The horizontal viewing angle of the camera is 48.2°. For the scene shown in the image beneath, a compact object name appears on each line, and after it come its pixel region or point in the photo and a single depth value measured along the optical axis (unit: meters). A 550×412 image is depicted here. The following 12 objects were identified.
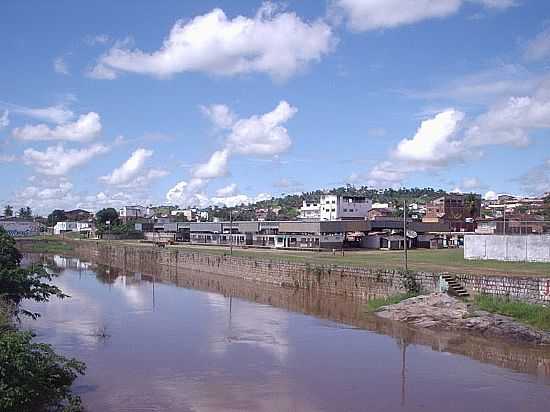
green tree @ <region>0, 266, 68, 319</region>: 22.30
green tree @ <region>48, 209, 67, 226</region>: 184.20
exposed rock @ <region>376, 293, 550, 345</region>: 25.08
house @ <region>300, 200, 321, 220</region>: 131.25
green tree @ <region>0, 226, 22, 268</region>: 23.58
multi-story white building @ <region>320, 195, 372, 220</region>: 111.62
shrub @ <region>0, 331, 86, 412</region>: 12.46
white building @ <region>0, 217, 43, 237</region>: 140.80
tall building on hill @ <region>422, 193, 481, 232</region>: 103.81
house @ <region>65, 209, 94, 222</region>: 184.27
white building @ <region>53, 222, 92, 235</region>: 156.43
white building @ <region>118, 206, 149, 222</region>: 179.64
